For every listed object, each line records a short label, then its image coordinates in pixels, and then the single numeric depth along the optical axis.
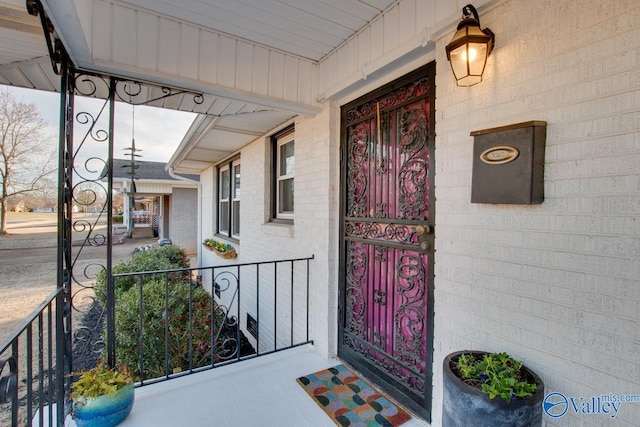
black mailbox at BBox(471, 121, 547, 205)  1.25
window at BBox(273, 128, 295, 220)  3.75
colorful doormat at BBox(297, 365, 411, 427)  1.90
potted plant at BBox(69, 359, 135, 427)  1.71
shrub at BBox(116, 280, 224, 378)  3.06
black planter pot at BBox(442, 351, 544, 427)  1.13
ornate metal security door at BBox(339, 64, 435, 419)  1.91
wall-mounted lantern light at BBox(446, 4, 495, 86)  1.41
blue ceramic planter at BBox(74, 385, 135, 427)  1.70
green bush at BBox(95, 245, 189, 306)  4.87
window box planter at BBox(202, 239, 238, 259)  5.45
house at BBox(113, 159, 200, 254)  11.05
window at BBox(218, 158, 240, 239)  5.71
